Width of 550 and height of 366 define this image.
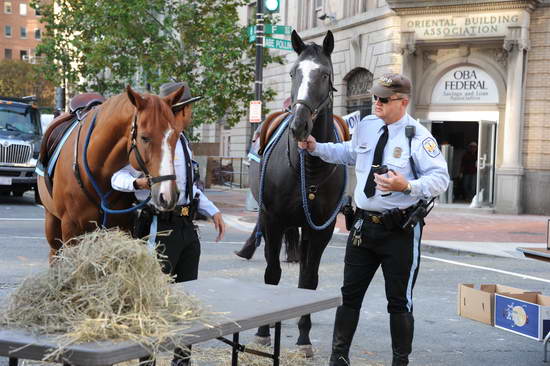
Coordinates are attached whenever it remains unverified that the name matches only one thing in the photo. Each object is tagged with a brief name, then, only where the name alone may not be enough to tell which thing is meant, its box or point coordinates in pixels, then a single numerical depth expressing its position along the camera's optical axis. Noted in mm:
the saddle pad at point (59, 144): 6251
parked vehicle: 20188
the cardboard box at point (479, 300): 5957
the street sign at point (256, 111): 16812
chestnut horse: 4484
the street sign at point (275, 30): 16375
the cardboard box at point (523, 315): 5609
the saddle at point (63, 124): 6621
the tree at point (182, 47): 21359
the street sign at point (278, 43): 16359
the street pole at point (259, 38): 17172
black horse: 5789
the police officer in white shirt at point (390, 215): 4930
